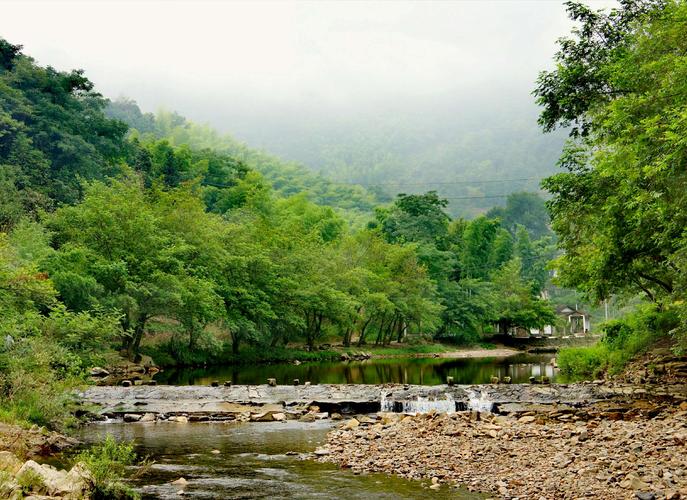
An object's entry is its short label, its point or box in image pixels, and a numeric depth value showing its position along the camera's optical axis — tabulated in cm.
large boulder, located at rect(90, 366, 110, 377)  3316
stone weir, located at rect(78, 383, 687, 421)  2288
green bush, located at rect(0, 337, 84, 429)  1716
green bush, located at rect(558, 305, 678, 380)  2850
